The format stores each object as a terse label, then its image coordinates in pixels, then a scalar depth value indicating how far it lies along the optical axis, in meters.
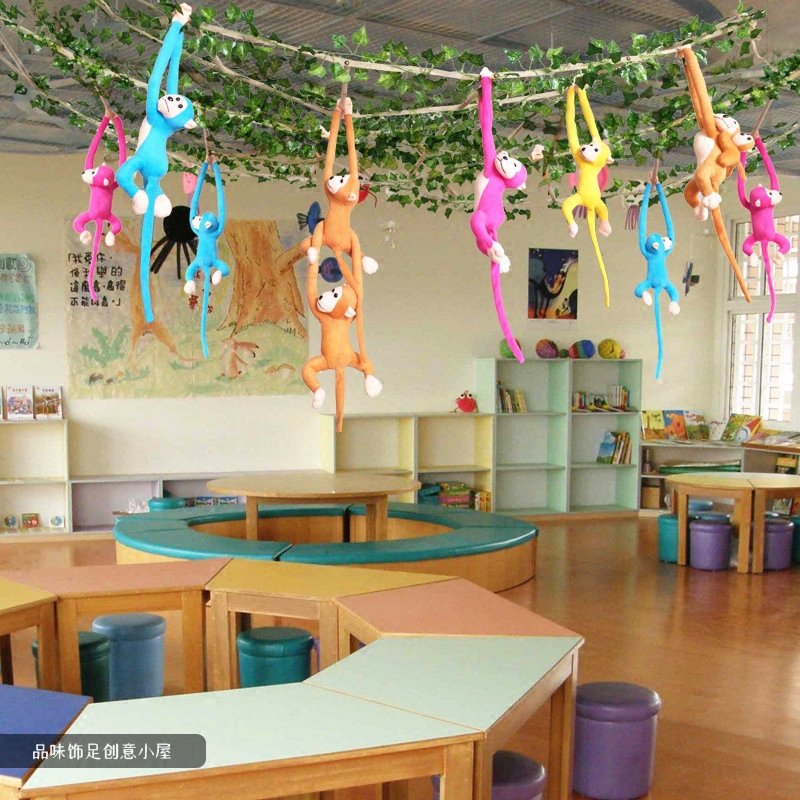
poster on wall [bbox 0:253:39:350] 8.67
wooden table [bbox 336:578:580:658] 3.17
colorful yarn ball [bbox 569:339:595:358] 10.13
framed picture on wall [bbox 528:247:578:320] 10.21
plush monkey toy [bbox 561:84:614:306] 2.49
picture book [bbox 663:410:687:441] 10.59
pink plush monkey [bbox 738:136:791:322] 2.71
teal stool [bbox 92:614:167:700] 4.35
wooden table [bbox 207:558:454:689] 3.55
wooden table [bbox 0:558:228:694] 3.60
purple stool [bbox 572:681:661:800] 3.52
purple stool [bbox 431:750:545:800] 2.94
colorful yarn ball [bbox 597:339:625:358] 10.23
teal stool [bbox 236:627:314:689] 3.86
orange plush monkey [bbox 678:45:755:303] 2.39
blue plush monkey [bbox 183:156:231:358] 3.25
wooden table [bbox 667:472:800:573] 7.46
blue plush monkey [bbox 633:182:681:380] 2.75
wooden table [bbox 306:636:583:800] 2.42
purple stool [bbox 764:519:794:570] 7.57
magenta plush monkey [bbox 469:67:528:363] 2.32
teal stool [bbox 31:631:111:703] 3.89
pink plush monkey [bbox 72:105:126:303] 2.78
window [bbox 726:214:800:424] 10.02
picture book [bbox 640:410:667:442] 10.55
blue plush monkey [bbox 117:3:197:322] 2.10
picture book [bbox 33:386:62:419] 8.74
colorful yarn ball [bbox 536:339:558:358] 10.02
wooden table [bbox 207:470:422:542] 6.56
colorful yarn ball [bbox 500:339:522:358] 9.79
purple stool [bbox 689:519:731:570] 7.51
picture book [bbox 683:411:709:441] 10.58
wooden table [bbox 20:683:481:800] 2.05
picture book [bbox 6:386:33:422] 8.64
